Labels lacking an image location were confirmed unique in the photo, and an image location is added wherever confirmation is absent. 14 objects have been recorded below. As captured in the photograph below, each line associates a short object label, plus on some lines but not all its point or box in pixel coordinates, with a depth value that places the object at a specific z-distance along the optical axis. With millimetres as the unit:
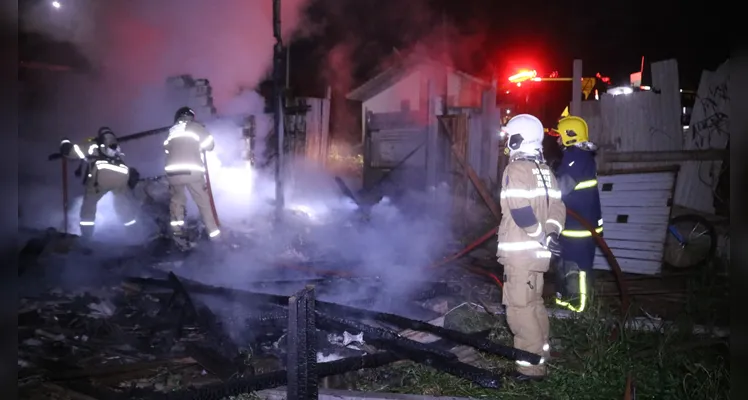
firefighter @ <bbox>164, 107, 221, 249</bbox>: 8164
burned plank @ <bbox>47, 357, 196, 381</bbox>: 3855
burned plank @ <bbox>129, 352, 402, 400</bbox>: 3309
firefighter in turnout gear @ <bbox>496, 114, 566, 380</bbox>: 3980
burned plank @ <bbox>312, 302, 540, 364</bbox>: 3986
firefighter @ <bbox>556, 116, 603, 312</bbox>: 5430
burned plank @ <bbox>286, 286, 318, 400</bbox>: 2713
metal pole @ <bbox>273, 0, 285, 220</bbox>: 8781
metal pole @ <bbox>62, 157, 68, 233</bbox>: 8734
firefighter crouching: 8367
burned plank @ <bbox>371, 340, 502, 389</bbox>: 3840
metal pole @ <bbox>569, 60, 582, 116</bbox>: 7805
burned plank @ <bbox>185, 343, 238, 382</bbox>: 4027
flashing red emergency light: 17562
